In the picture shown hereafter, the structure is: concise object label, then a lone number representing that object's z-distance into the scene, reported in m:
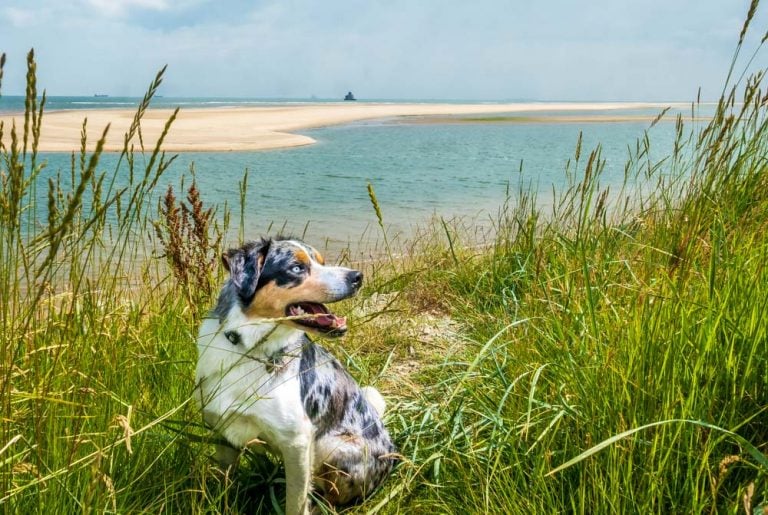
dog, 2.61
